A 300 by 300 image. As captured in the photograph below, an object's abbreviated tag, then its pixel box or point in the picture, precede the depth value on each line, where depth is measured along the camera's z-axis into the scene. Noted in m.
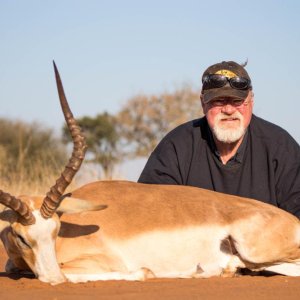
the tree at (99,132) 28.84
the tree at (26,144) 23.55
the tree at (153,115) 27.34
